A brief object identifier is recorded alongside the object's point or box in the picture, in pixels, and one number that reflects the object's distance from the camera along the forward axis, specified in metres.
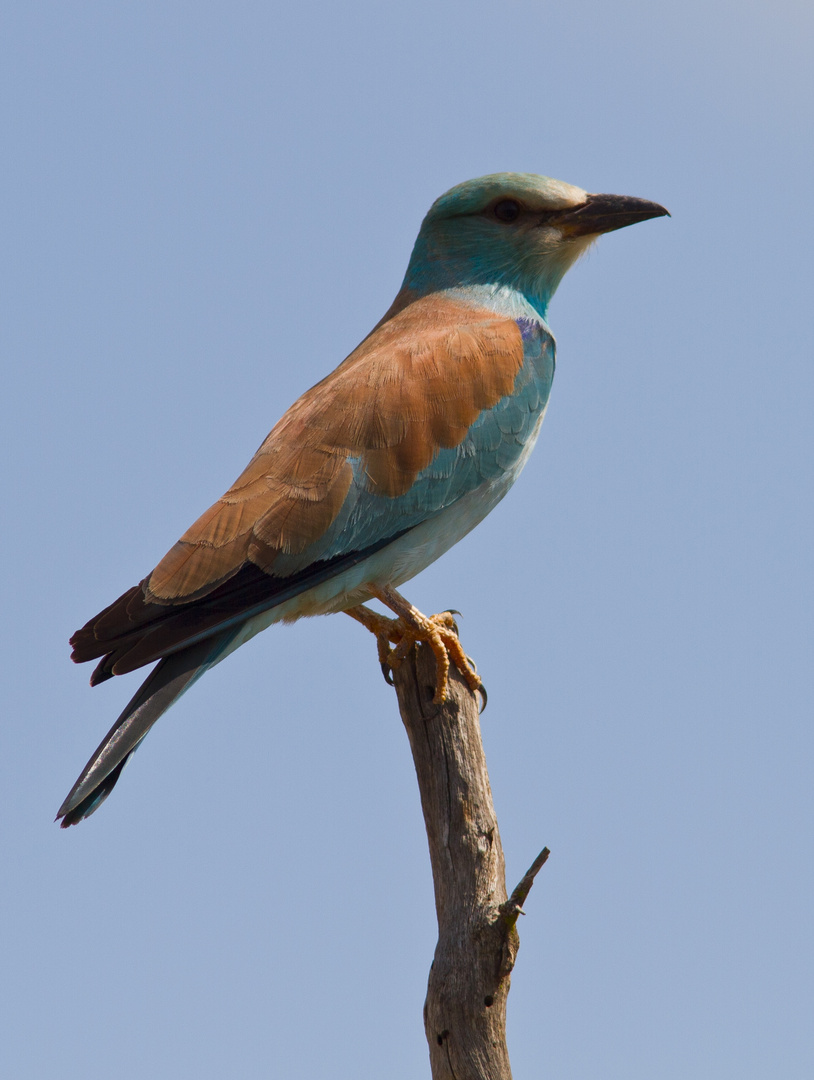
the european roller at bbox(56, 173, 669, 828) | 9.36
